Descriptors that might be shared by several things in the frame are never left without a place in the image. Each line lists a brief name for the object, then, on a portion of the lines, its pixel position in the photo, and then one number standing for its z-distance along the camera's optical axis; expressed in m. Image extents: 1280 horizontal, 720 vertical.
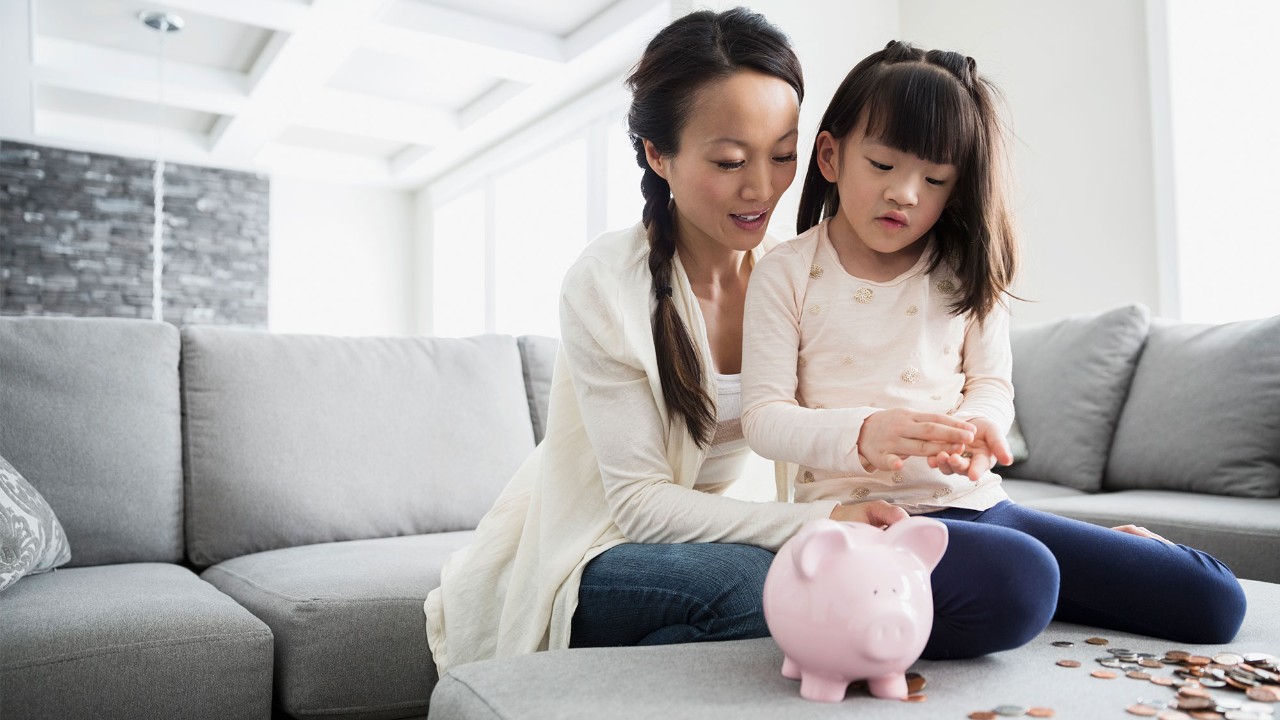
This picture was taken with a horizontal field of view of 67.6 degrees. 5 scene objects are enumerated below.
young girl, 1.08
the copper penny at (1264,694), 0.81
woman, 1.12
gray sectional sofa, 1.25
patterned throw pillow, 1.46
